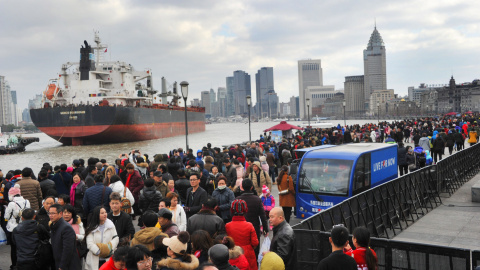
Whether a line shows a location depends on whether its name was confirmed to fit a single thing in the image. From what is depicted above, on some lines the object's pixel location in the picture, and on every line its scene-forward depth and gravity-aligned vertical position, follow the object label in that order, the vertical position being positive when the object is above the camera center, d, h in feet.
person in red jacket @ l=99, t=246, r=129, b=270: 13.75 -4.61
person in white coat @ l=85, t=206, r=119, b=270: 19.12 -5.44
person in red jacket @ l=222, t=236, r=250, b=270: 15.19 -5.11
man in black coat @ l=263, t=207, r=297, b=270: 17.40 -5.29
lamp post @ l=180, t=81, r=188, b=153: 56.05 +4.26
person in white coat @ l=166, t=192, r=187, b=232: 22.24 -5.07
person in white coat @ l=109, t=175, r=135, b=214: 27.02 -4.31
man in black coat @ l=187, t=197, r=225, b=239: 18.85 -4.81
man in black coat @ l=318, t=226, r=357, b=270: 13.56 -4.82
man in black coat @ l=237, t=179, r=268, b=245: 22.66 -4.98
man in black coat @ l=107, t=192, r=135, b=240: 20.22 -4.89
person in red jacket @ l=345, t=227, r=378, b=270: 15.19 -5.12
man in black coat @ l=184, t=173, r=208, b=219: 25.59 -4.94
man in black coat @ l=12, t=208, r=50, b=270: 19.63 -5.43
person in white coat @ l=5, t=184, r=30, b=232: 24.82 -4.97
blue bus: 33.06 -5.16
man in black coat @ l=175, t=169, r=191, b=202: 29.78 -4.76
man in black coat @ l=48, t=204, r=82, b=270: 18.57 -5.33
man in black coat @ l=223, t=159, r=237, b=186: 34.84 -5.11
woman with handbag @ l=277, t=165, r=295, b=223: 33.96 -6.25
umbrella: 96.82 -2.75
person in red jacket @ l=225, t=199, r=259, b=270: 18.52 -5.17
